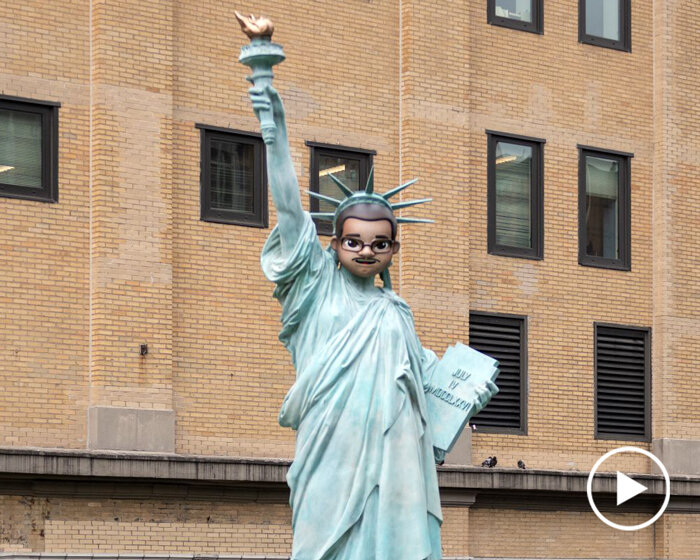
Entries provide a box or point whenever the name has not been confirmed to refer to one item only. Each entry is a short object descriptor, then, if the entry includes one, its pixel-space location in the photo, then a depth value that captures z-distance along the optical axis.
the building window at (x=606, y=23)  32.34
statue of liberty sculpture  9.98
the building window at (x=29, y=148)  25.67
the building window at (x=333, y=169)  28.70
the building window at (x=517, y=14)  31.23
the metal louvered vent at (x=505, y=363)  30.70
